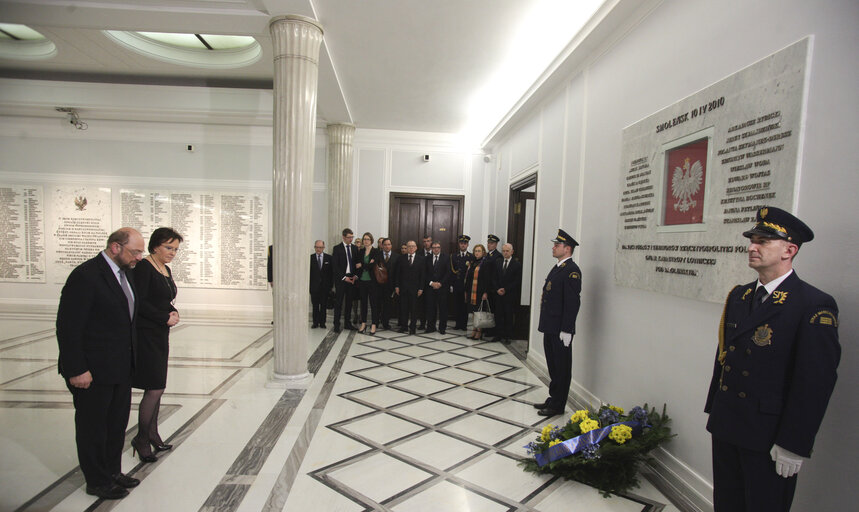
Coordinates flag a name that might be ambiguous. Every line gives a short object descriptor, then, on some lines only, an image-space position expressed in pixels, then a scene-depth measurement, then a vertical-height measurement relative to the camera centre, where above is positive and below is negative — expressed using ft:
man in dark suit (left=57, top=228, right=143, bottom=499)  6.52 -2.21
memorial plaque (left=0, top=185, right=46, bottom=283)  24.17 -1.09
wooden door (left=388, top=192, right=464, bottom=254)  26.50 +0.90
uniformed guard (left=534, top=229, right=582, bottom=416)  11.16 -2.29
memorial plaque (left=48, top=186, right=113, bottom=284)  24.36 -0.34
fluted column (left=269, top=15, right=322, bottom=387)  12.46 +1.67
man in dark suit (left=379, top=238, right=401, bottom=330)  21.71 -2.86
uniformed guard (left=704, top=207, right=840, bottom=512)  4.57 -1.55
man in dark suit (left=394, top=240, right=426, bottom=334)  21.33 -2.54
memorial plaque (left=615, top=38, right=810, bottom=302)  6.13 +1.24
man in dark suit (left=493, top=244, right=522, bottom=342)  19.74 -2.74
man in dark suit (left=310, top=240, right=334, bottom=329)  21.76 -2.85
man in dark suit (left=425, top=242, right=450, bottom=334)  21.71 -2.73
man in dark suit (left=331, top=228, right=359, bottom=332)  21.06 -2.21
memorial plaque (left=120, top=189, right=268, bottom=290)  24.73 -0.34
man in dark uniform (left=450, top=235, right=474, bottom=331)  22.88 -2.32
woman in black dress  7.82 -2.00
